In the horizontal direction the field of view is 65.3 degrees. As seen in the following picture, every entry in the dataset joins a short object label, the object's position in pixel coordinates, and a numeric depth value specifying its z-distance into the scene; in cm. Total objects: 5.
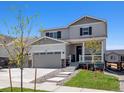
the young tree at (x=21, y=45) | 522
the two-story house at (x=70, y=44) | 1313
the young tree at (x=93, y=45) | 1012
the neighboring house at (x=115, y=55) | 2445
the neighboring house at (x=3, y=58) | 1590
